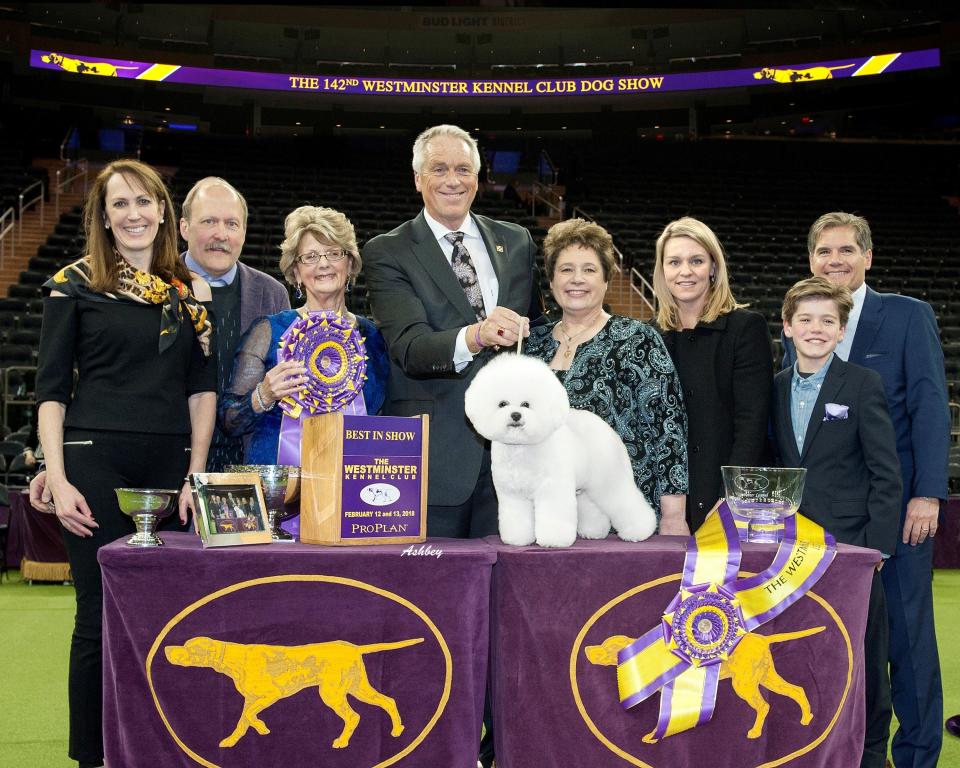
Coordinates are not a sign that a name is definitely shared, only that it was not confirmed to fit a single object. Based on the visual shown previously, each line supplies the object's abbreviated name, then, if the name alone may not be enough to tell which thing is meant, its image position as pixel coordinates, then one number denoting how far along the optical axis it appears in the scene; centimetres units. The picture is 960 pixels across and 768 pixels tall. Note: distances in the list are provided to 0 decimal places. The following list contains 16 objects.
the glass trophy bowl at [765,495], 194
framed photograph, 183
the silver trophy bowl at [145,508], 186
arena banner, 1773
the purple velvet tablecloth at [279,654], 180
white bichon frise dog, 179
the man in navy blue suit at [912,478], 245
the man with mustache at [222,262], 261
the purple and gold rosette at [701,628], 185
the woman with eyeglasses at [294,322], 243
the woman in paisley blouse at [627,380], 225
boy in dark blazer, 227
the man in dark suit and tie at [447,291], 230
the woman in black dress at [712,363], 237
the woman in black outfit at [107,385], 211
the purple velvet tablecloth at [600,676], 186
